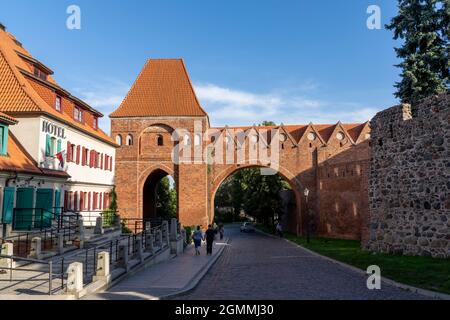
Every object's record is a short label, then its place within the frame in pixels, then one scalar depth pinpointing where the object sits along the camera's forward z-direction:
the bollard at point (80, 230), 18.77
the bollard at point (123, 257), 13.11
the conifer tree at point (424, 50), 21.47
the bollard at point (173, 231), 21.58
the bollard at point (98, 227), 21.94
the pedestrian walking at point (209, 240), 21.56
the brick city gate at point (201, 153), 37.66
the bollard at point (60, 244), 16.23
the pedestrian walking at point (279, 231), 38.44
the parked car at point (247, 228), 50.47
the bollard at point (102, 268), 11.15
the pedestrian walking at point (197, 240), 21.57
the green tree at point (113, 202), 31.62
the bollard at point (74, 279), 9.44
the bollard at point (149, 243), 17.42
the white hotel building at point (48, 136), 19.55
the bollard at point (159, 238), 19.20
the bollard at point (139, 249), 15.15
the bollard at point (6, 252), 13.00
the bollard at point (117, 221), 26.98
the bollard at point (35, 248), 14.64
